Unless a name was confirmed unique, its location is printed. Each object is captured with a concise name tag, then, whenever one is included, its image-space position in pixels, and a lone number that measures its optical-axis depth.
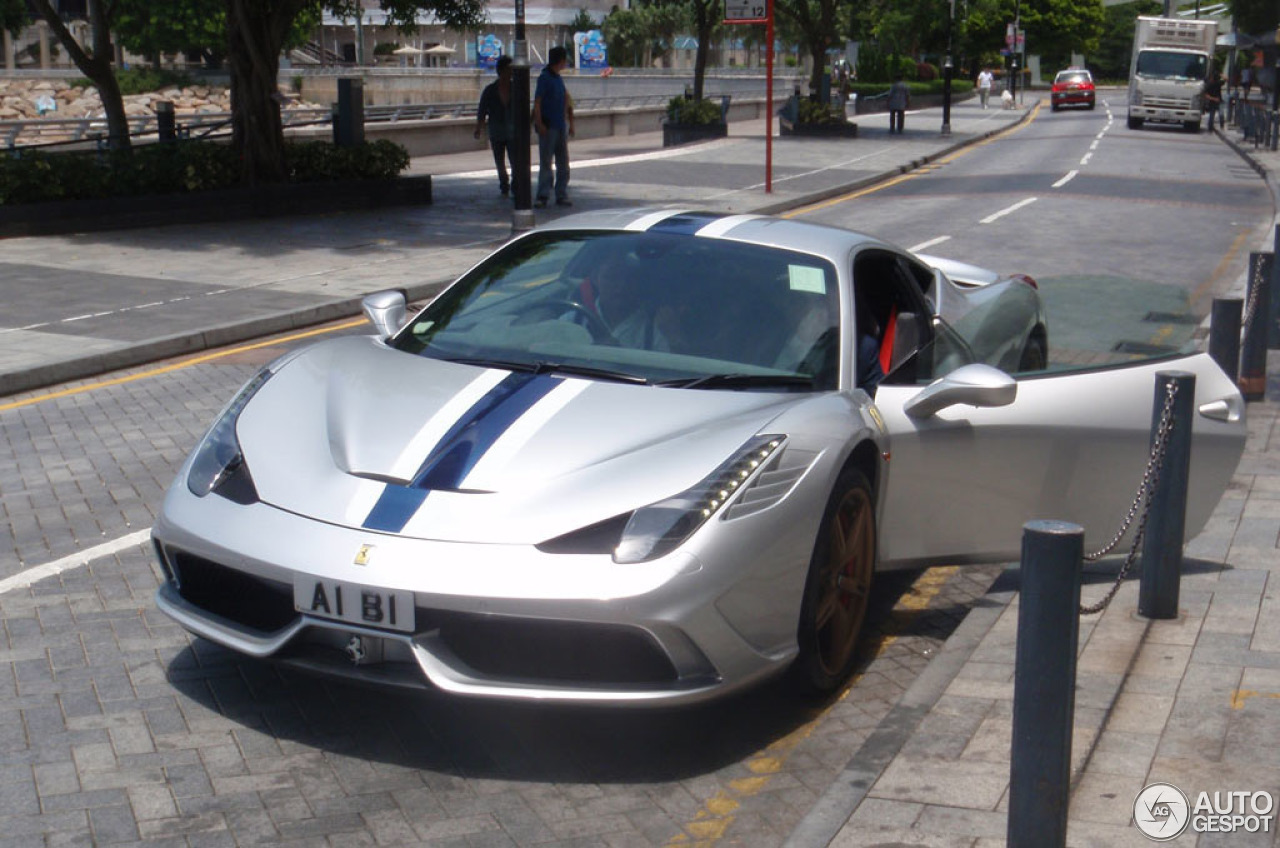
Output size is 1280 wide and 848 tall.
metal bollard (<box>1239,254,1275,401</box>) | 9.17
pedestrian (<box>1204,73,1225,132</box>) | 50.53
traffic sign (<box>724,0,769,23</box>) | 22.22
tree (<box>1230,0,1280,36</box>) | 45.00
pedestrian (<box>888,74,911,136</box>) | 40.06
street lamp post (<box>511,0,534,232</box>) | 17.23
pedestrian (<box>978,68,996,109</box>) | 64.56
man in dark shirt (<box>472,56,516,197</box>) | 21.47
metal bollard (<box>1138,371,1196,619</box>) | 5.11
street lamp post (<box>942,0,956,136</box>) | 40.84
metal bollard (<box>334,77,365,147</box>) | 22.22
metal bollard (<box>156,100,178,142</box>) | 22.58
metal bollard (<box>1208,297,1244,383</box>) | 8.24
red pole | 22.27
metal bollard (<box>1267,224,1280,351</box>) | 10.46
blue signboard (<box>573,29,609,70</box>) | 114.06
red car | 62.84
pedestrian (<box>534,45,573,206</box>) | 20.11
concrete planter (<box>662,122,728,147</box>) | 37.16
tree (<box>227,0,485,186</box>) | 19.94
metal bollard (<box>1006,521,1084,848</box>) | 3.26
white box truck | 46.09
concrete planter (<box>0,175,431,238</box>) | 17.12
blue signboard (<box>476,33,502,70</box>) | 96.51
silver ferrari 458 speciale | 4.05
